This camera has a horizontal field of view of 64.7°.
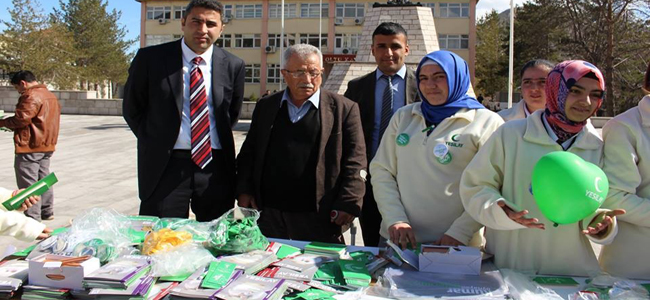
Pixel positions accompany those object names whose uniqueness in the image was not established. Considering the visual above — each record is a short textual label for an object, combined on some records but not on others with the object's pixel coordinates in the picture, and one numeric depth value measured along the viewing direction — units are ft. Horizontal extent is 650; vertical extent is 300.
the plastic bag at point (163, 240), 7.36
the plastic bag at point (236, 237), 7.63
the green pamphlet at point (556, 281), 6.84
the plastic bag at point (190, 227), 8.13
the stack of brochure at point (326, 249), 7.85
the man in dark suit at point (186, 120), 10.57
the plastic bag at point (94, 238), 6.97
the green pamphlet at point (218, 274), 6.28
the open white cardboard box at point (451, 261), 7.15
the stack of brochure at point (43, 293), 6.21
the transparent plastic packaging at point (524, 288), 6.36
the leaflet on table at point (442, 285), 6.49
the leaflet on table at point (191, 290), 6.08
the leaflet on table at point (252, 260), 6.98
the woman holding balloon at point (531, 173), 6.94
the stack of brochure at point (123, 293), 6.00
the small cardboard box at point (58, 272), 6.23
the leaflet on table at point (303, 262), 7.18
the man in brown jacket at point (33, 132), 20.45
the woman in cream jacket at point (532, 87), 12.34
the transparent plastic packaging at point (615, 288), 6.28
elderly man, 10.54
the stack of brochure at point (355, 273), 6.81
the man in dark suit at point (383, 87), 12.75
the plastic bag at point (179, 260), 6.76
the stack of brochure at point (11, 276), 6.26
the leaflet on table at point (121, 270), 6.09
